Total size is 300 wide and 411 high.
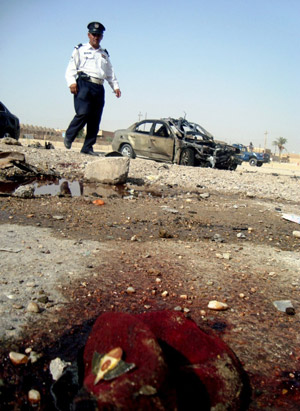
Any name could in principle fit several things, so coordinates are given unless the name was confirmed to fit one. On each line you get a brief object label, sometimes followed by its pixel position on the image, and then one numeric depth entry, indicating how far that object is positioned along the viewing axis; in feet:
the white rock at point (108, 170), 18.81
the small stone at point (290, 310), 6.10
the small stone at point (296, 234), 11.50
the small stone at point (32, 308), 5.50
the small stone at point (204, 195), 17.32
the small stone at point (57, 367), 4.25
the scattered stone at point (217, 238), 10.20
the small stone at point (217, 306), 6.07
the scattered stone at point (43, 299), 5.79
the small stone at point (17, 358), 4.38
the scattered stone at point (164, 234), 10.14
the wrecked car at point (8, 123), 31.84
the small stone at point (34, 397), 3.89
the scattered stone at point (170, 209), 13.41
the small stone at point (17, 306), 5.52
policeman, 22.13
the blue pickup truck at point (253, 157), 98.43
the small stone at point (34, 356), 4.47
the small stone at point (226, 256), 8.70
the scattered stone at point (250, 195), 18.66
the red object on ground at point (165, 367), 3.30
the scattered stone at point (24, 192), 13.70
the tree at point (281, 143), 232.94
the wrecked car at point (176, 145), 34.30
